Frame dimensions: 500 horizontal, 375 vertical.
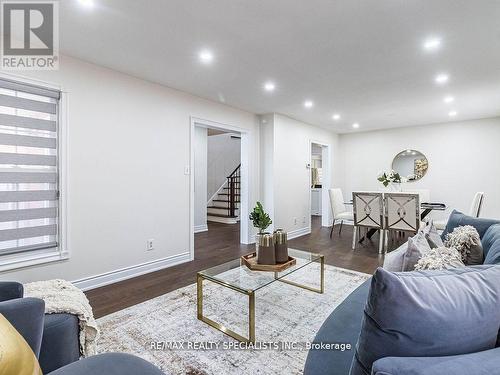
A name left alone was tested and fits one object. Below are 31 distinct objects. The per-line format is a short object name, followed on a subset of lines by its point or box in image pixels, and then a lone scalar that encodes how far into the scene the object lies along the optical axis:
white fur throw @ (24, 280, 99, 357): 1.36
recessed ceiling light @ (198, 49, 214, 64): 2.65
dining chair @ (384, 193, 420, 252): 4.12
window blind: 2.38
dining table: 4.77
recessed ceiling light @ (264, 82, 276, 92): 3.51
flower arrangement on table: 5.25
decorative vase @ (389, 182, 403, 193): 5.49
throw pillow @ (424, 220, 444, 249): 1.86
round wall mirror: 5.95
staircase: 7.39
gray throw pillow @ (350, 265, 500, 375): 0.71
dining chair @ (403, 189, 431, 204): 5.41
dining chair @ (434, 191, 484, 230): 3.82
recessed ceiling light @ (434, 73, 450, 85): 3.18
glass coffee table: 1.91
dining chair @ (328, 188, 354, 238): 5.31
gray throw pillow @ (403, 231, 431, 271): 1.43
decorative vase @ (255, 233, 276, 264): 2.36
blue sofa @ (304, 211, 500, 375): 1.07
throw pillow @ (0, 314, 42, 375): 0.72
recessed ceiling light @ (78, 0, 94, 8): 1.90
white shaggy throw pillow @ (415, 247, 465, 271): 1.15
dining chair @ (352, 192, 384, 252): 4.45
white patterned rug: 1.72
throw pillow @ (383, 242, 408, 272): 1.50
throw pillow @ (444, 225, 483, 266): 1.48
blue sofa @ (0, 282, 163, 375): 1.03
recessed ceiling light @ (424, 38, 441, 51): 2.39
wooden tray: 2.29
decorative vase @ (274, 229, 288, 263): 2.41
